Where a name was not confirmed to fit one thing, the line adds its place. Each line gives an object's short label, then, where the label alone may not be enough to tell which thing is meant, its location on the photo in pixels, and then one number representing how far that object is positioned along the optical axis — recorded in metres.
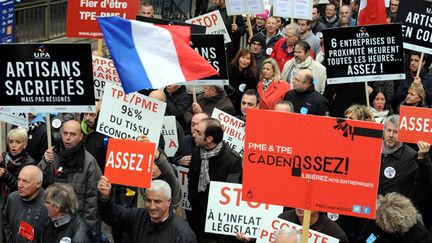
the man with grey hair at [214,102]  11.55
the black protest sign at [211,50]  11.10
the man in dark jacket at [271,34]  15.24
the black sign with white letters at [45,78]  9.22
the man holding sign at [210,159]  9.30
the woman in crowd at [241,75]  13.35
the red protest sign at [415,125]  9.40
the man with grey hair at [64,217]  7.93
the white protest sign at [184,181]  10.11
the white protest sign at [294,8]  15.03
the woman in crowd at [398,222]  7.86
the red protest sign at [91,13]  12.41
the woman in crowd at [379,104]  11.45
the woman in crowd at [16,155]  9.90
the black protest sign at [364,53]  11.52
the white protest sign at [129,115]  9.50
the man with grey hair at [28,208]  8.55
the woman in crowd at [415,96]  11.44
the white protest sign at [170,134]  10.82
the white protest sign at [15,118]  9.88
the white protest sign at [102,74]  11.36
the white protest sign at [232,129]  10.55
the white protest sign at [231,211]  8.66
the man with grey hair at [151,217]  7.87
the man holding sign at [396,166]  9.35
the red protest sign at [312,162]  7.04
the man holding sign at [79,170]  9.21
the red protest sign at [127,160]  8.40
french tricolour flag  9.61
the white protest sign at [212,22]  14.55
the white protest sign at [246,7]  15.32
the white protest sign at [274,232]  7.95
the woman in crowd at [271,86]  12.10
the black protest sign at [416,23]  12.22
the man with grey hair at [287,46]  14.05
